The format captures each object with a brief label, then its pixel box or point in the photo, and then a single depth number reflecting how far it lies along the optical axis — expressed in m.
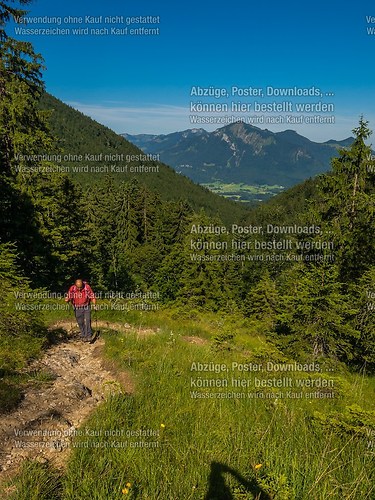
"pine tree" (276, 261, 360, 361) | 9.64
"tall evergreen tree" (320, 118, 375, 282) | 15.31
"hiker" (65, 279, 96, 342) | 9.88
